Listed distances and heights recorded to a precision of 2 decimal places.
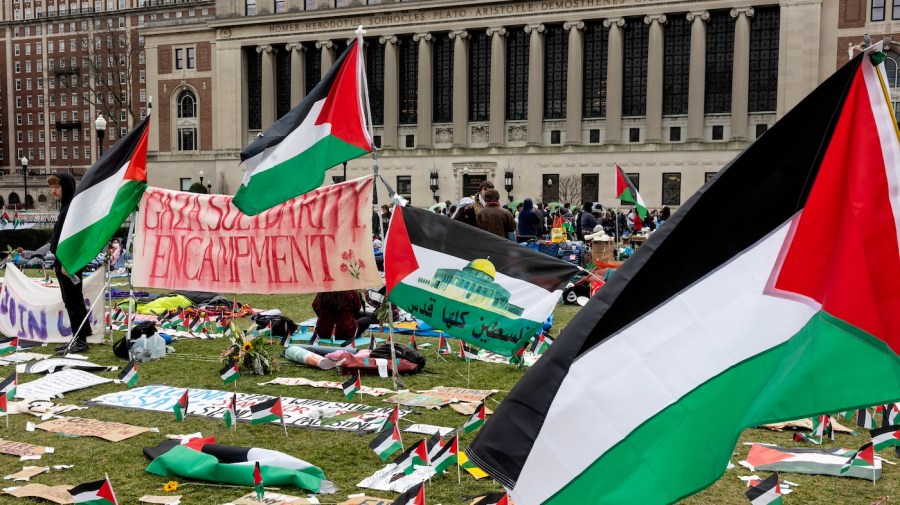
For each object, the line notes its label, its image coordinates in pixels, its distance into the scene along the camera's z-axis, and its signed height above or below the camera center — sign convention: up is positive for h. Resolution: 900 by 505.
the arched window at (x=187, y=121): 71.94 +6.17
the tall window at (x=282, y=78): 67.94 +9.41
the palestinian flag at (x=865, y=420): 8.35 -2.32
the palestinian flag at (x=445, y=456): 6.48 -2.11
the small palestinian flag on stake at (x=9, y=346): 12.32 -2.36
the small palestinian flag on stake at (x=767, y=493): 5.03 -1.85
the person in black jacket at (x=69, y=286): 12.15 -1.45
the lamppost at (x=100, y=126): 24.02 +1.93
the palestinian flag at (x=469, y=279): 8.34 -0.91
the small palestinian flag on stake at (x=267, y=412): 7.58 -2.04
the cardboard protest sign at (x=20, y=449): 7.39 -2.35
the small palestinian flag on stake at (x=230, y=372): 9.25 -2.05
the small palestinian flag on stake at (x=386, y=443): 6.35 -1.96
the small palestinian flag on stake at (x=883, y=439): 6.62 -2.00
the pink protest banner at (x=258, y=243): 10.97 -0.75
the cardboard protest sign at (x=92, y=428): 7.94 -2.36
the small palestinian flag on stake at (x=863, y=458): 6.66 -2.17
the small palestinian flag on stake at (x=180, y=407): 8.36 -2.21
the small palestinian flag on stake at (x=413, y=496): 5.25 -1.97
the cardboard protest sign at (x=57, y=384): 9.59 -2.35
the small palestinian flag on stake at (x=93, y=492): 5.31 -1.95
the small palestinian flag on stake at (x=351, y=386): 8.75 -2.10
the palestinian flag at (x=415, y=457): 6.40 -2.07
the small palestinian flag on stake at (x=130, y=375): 9.76 -2.20
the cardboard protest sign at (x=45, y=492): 6.20 -2.32
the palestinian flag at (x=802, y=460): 6.84 -2.32
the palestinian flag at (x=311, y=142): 9.20 +0.56
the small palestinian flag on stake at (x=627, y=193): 20.59 -0.03
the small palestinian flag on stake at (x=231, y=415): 7.89 -2.16
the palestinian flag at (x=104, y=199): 11.41 -0.12
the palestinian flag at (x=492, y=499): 5.67 -2.14
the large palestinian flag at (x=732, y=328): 3.31 -0.57
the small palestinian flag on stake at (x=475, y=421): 7.49 -2.11
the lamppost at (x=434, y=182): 61.44 +0.71
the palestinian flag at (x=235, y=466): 6.50 -2.23
